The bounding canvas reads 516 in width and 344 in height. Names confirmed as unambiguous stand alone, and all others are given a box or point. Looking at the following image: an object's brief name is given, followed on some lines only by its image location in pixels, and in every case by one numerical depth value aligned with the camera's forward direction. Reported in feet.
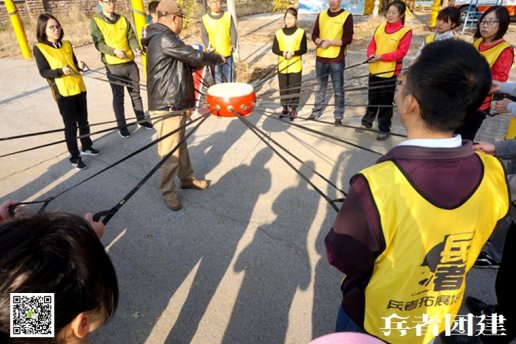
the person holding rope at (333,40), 16.07
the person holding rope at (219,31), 18.04
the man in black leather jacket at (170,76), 9.78
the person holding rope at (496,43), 10.55
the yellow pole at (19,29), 29.94
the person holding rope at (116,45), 15.26
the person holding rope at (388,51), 14.37
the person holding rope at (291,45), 16.76
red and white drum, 7.12
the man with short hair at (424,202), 3.55
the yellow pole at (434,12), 42.40
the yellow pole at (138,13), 18.70
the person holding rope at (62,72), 12.59
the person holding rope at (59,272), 2.43
